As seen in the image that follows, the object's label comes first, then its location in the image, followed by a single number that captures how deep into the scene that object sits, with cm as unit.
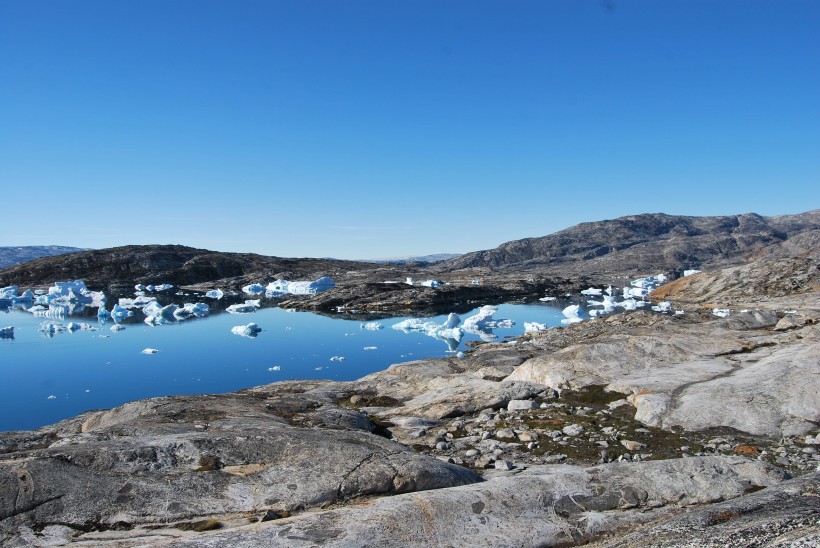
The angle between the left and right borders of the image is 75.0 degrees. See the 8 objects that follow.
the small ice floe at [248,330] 5103
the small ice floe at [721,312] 4214
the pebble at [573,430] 1357
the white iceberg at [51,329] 5216
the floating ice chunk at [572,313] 5294
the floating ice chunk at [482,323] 5169
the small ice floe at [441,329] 4612
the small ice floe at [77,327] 5374
